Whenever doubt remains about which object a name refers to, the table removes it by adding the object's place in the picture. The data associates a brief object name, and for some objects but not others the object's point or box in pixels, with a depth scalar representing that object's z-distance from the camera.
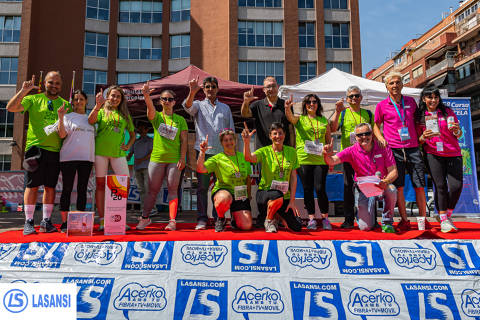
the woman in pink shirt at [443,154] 3.77
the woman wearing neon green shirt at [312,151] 4.09
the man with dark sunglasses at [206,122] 4.20
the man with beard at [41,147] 3.73
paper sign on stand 3.48
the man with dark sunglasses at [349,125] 4.13
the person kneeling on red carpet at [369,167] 3.70
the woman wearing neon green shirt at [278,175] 3.74
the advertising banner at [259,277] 2.55
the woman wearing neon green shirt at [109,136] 3.95
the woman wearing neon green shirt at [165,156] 4.04
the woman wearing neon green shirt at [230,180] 3.72
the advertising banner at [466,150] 6.61
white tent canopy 6.65
